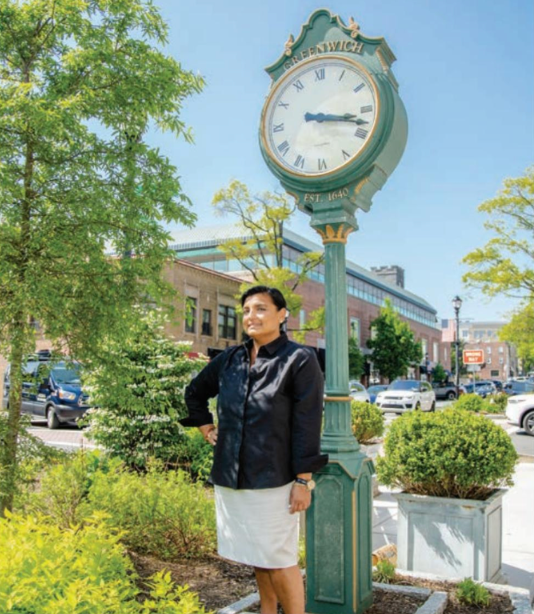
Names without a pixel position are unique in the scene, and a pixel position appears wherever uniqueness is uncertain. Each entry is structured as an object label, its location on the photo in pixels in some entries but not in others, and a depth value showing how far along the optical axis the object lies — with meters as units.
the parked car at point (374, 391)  31.01
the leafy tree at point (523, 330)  24.97
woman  3.04
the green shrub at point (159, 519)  4.85
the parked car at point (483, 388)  51.25
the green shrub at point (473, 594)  3.76
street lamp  30.22
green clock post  3.62
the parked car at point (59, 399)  17.92
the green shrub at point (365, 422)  11.53
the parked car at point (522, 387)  29.94
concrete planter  4.34
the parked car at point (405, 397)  25.77
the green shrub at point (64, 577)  2.03
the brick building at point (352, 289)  43.75
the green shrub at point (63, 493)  4.84
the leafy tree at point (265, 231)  28.41
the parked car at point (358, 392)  25.55
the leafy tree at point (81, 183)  4.18
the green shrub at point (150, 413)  8.55
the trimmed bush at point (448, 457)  4.56
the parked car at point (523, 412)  16.33
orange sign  30.41
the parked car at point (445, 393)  48.81
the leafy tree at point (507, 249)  24.52
